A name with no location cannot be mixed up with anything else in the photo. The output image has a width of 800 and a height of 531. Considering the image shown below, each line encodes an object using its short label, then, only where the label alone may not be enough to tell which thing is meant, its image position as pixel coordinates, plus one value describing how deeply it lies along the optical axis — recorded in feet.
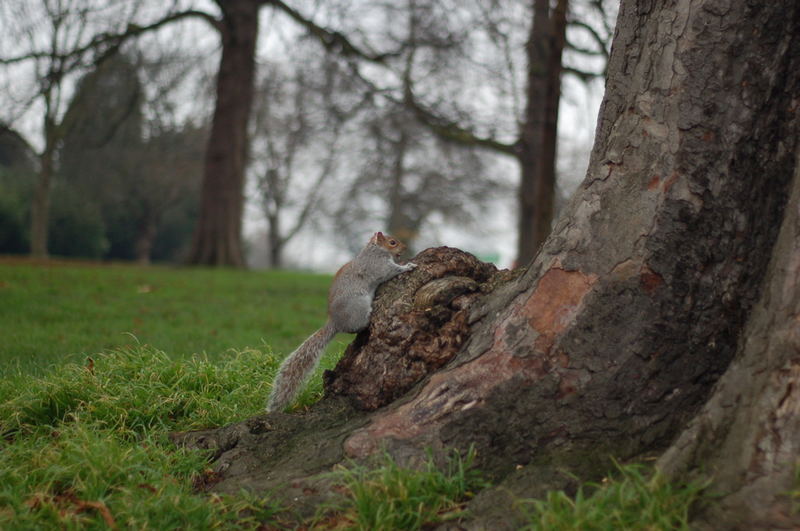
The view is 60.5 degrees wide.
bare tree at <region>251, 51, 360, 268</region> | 37.45
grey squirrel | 9.71
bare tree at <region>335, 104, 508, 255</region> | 79.25
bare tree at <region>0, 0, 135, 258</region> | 26.37
